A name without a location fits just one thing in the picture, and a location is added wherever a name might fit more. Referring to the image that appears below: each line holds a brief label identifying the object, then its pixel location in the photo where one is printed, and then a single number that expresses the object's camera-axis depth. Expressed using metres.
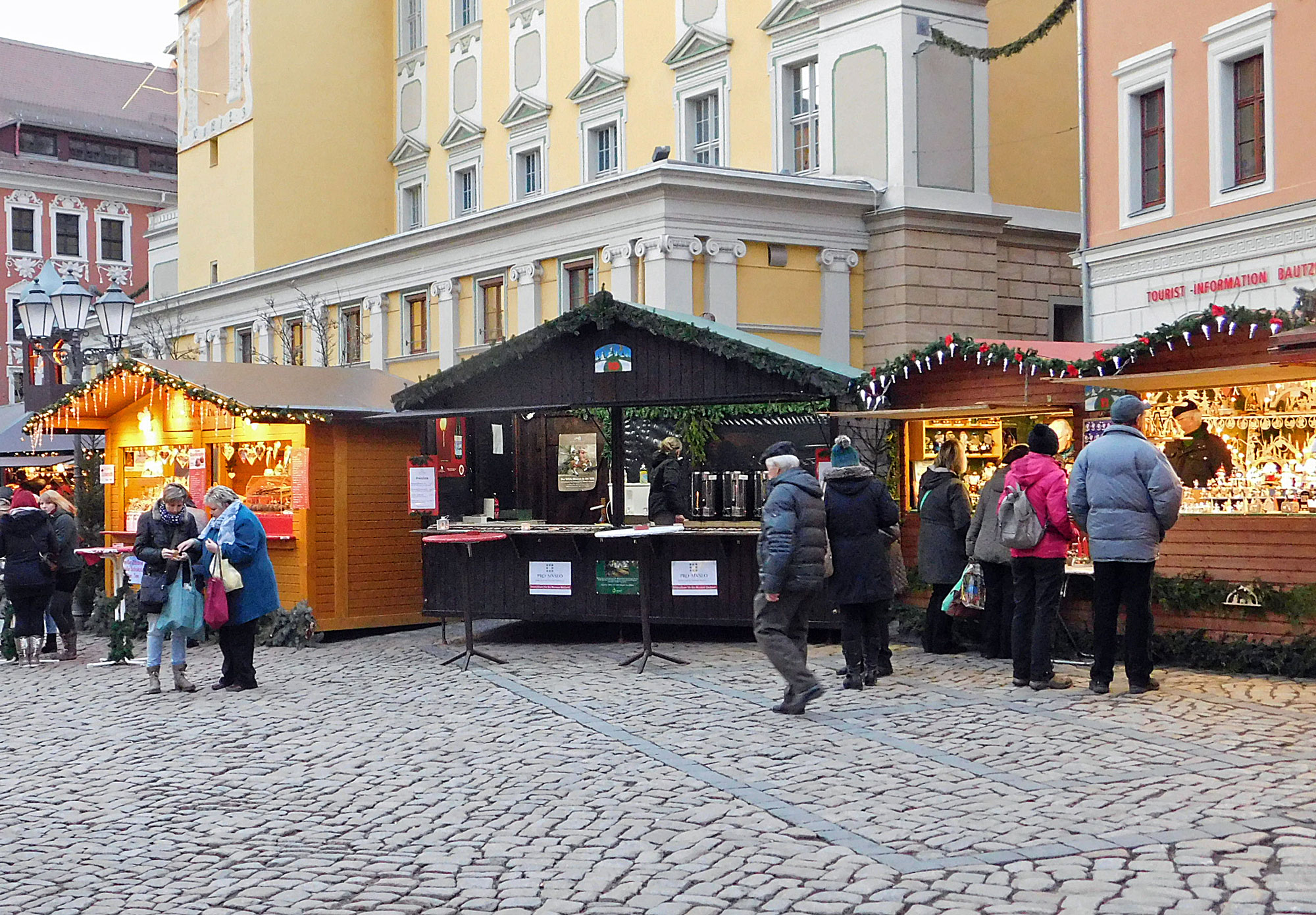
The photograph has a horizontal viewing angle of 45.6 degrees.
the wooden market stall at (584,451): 14.45
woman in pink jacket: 10.94
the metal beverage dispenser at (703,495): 15.29
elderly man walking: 10.09
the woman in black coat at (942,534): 13.16
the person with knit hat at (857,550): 11.03
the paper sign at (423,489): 16.06
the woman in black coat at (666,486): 14.63
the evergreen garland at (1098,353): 11.42
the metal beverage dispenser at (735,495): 15.05
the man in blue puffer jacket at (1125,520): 10.39
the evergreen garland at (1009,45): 23.23
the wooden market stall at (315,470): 16.48
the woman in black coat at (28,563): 15.04
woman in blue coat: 12.36
